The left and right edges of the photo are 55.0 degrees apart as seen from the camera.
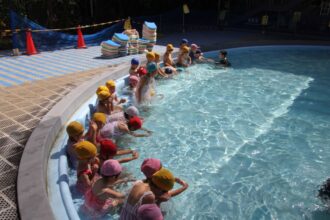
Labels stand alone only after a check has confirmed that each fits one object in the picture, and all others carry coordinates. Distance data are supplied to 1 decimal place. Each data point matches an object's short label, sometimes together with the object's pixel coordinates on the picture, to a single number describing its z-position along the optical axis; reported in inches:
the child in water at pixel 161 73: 394.6
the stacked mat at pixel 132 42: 482.3
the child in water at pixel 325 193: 176.9
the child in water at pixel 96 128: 199.5
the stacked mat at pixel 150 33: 506.0
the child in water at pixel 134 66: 339.6
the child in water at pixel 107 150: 174.1
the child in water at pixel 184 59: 446.3
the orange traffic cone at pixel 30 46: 467.5
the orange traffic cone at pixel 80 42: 530.6
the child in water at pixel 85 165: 160.2
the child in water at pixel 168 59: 420.2
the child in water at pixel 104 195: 146.3
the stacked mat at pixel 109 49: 454.9
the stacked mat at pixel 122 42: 467.7
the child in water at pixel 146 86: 301.1
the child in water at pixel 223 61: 462.5
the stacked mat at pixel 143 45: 496.1
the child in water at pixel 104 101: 236.3
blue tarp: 466.6
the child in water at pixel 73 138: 184.9
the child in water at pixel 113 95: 265.7
